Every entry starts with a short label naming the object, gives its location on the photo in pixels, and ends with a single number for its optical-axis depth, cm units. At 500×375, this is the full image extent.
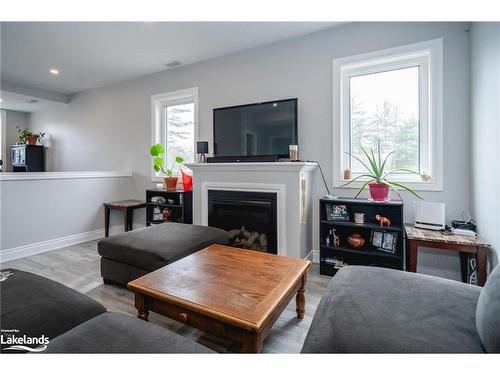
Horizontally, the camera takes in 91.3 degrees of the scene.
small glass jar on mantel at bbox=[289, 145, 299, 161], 265
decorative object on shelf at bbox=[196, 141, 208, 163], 322
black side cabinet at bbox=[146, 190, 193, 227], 341
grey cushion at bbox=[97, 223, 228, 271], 184
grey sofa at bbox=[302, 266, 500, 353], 80
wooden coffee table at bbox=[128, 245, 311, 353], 106
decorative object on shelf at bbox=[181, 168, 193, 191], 348
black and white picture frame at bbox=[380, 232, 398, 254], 223
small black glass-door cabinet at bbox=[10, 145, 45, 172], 523
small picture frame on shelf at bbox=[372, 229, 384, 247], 230
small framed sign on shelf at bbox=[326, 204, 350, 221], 244
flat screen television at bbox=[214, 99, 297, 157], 281
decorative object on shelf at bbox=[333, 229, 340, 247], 251
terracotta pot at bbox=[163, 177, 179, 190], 351
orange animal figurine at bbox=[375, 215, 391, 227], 226
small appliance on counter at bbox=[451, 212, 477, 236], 197
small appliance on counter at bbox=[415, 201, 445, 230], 211
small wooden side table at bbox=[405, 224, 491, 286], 175
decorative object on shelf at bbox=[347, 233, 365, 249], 237
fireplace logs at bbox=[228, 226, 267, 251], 278
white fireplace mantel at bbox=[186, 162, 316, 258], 251
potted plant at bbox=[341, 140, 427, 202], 226
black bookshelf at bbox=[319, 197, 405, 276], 221
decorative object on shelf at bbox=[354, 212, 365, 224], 236
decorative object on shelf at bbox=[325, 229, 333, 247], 250
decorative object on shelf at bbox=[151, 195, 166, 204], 358
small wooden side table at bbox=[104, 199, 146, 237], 362
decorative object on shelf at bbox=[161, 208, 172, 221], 360
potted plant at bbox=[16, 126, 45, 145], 509
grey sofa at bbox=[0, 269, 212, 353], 82
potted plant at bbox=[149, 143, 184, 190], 353
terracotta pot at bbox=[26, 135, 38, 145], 513
